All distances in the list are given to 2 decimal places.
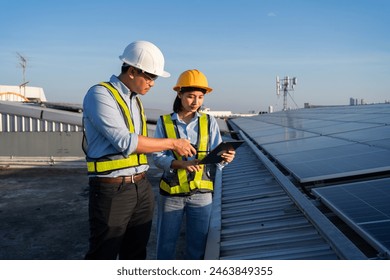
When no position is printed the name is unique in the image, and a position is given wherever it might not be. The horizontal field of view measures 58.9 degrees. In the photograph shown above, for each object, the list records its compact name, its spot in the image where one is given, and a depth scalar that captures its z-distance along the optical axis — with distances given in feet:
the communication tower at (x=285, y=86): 143.84
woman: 12.69
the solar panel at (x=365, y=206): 9.99
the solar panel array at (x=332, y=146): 17.25
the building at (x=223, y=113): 211.45
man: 10.58
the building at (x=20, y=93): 153.28
